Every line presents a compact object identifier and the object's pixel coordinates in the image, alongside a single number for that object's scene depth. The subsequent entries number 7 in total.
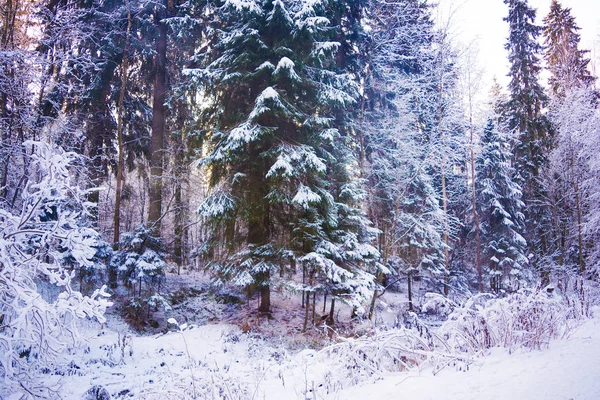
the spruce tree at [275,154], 9.48
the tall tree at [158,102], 12.80
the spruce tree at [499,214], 18.78
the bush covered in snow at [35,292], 3.43
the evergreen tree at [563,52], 17.97
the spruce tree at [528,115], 20.22
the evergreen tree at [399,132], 14.22
